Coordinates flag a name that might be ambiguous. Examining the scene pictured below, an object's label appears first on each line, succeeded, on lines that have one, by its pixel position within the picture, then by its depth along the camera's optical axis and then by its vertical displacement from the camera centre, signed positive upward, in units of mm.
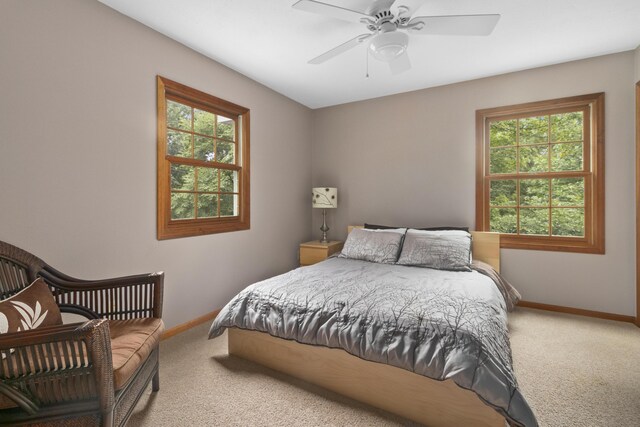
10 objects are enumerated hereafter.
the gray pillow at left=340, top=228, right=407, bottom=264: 3102 -370
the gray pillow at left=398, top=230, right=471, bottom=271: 2785 -383
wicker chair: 1120 -656
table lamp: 4148 +190
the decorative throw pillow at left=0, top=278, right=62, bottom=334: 1274 -451
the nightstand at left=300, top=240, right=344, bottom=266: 3861 -527
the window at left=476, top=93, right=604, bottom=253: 3047 +406
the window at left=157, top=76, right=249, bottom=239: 2645 +489
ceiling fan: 1839 +1237
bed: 1430 -735
